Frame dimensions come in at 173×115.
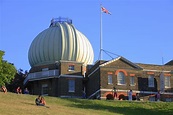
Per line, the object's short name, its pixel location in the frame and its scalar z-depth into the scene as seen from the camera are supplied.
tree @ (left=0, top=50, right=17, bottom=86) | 71.09
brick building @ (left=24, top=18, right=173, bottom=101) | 81.69
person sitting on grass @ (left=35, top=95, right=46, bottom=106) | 52.67
